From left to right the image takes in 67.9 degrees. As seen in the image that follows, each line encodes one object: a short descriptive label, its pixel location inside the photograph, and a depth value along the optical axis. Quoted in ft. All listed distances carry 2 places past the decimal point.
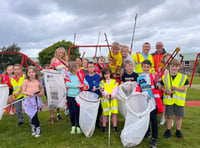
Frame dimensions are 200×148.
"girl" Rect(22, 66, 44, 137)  10.98
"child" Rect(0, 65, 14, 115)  13.84
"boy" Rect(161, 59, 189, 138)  9.83
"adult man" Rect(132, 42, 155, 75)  12.80
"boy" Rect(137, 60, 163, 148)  9.53
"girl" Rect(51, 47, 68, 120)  13.58
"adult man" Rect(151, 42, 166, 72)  13.85
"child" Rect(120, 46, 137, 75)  12.76
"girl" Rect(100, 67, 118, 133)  10.61
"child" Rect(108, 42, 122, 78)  12.57
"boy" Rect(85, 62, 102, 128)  10.96
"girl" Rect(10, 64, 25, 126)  13.00
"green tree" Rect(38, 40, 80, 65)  115.14
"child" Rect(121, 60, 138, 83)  10.87
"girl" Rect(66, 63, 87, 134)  11.16
